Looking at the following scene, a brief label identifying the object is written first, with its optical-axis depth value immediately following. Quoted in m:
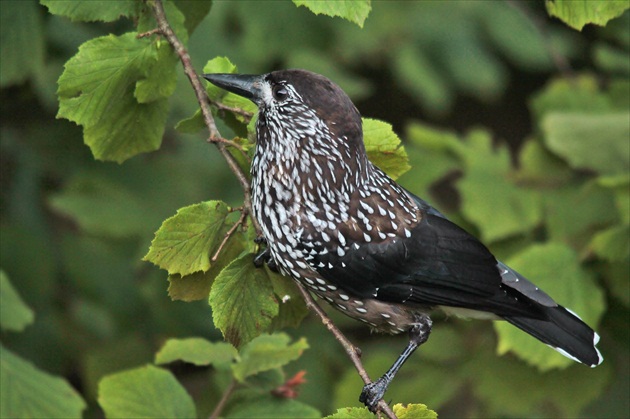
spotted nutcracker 6.19
